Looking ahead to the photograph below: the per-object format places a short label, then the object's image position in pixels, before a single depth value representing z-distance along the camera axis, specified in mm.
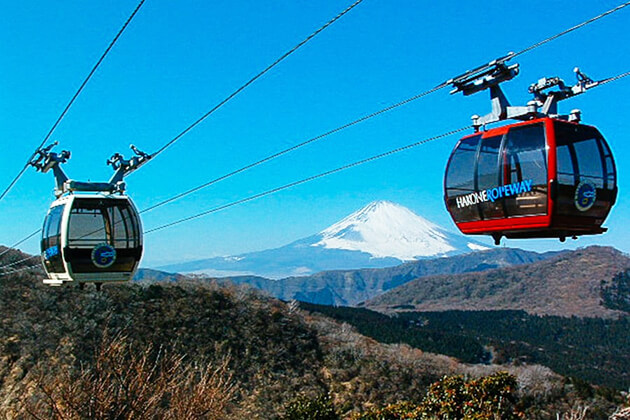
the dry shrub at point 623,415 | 9148
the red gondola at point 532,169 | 8258
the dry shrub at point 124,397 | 11922
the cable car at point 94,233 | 12633
